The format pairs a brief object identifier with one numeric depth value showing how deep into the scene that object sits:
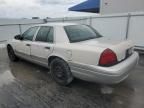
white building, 6.69
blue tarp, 9.88
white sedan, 2.06
